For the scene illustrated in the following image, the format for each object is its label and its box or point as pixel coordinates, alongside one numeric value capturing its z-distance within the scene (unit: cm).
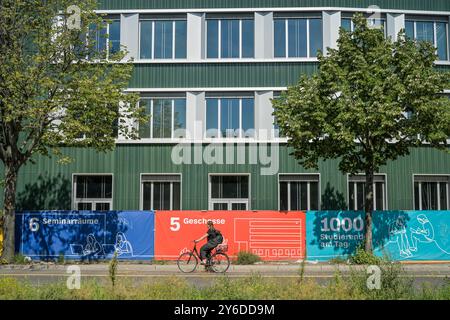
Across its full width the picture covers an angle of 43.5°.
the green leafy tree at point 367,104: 1917
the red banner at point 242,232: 2183
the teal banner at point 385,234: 2178
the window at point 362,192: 2586
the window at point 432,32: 2709
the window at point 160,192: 2605
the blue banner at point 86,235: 2198
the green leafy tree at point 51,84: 1945
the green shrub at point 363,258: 1982
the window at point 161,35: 2673
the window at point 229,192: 2588
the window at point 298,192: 2584
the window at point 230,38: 2659
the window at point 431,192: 2631
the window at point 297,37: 2653
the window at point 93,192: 2600
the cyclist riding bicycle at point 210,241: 1788
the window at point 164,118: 2619
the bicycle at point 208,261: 1803
